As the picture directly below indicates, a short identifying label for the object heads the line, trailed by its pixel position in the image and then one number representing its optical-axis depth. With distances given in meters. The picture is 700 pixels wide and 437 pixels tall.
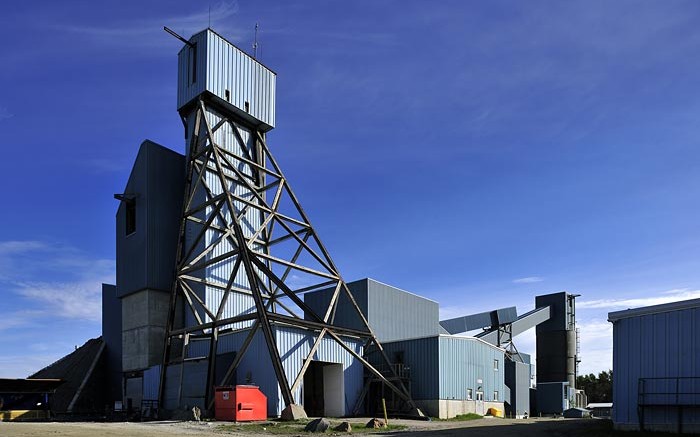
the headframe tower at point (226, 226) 32.09
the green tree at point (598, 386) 93.00
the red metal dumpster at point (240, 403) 26.28
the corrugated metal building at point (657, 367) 19.72
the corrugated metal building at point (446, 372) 34.38
